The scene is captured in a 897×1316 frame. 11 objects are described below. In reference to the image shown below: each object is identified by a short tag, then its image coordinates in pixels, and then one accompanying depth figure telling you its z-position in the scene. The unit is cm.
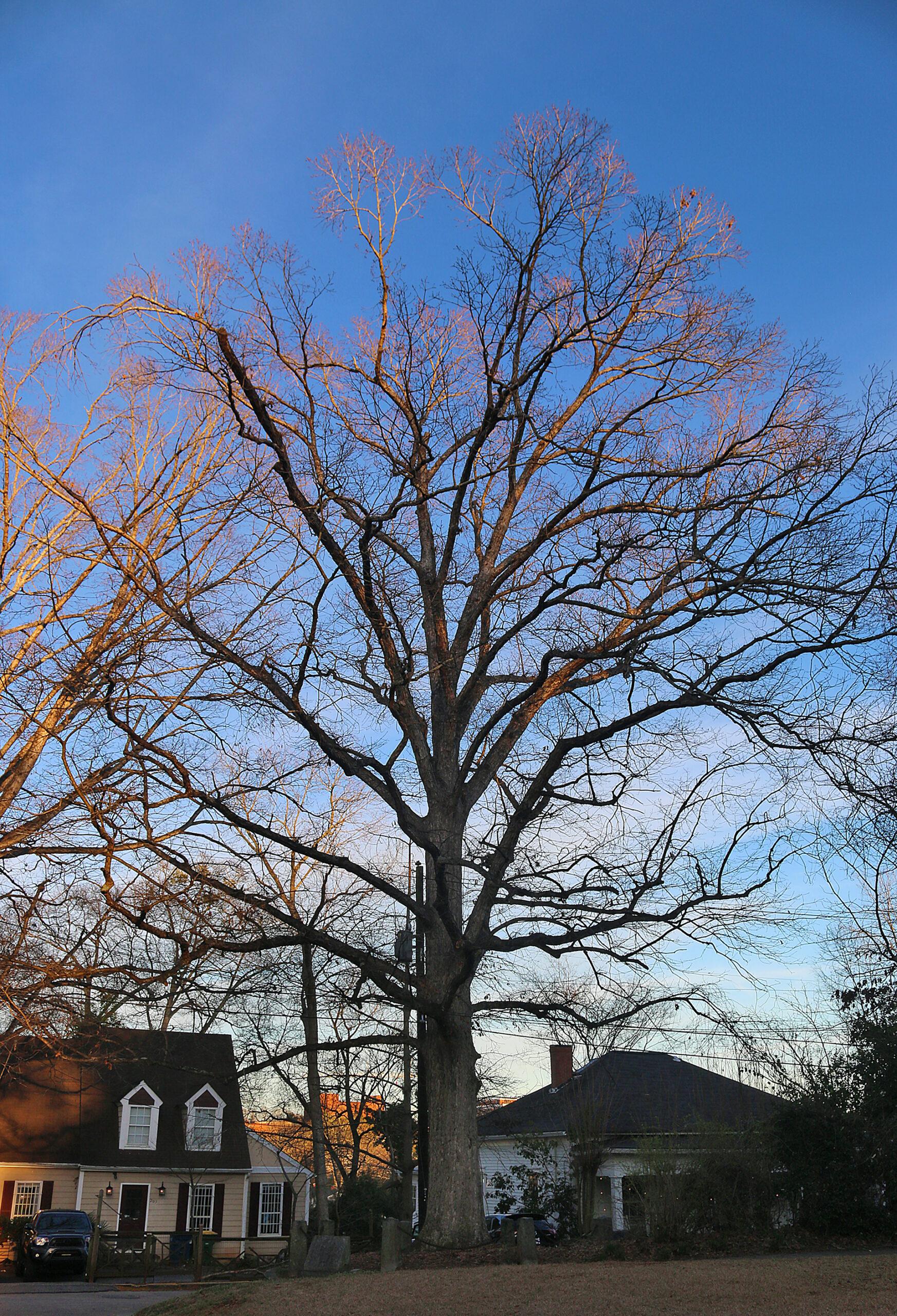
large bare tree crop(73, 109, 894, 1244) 1105
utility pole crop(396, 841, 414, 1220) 2138
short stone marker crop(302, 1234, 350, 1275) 1202
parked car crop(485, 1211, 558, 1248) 2178
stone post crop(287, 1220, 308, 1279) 1267
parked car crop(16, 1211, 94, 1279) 2333
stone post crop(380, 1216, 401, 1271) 1073
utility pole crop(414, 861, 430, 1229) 1412
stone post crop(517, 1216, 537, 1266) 1082
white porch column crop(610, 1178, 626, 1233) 2506
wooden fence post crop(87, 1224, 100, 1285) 2090
